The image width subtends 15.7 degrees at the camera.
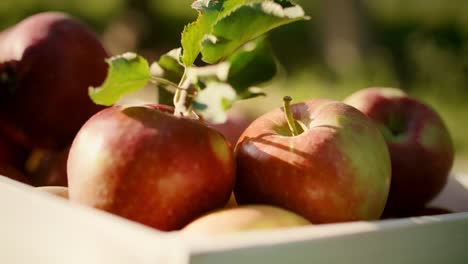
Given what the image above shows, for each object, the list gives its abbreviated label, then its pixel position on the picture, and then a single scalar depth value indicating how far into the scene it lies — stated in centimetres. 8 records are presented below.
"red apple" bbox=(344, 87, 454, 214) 86
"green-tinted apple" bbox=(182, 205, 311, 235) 72
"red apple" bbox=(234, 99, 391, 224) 77
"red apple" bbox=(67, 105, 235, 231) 75
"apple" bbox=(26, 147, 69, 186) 91
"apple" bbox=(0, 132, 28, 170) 93
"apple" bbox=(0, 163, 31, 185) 90
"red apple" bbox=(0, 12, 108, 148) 92
